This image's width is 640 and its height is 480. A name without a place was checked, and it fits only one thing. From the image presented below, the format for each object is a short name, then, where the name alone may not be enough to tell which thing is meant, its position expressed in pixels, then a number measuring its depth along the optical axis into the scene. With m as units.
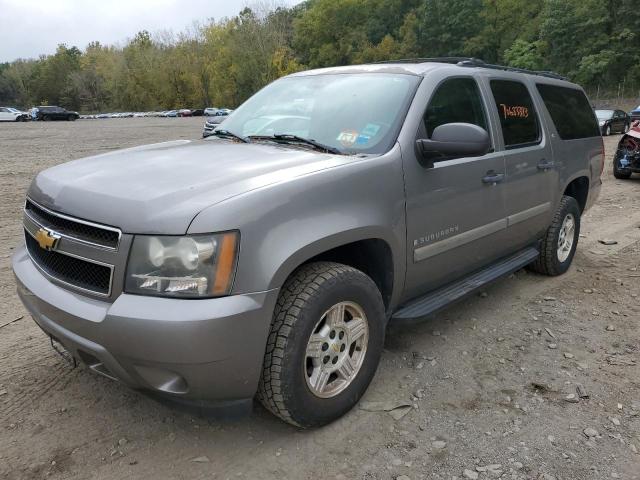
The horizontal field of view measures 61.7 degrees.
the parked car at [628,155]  10.81
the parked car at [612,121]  22.72
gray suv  2.15
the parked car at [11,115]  49.93
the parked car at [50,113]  54.39
